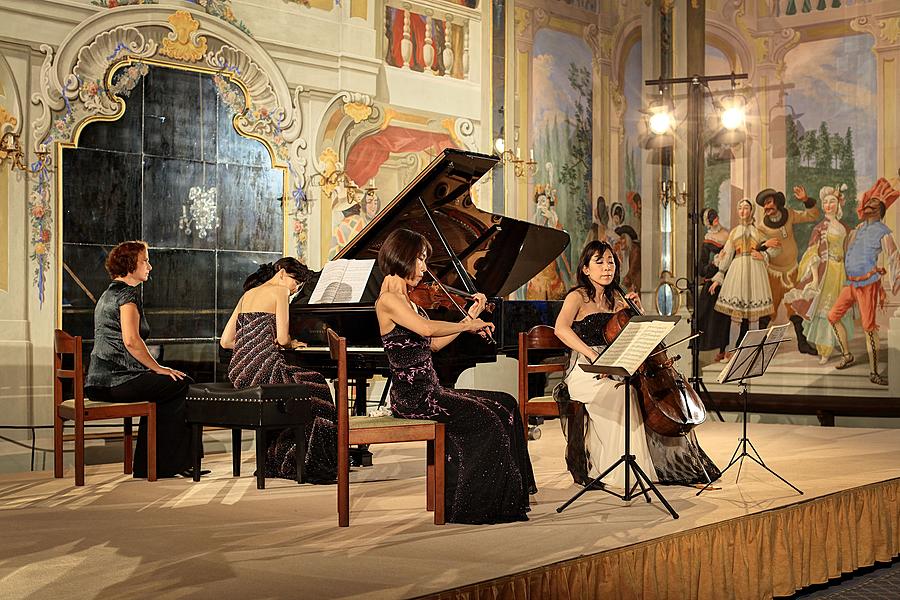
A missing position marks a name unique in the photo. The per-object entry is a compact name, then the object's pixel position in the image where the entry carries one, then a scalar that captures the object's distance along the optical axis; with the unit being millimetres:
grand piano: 5867
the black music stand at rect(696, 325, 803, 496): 5277
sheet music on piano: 6059
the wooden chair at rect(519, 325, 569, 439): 5910
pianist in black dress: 5867
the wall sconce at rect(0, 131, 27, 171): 6523
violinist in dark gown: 4562
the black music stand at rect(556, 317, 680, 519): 4452
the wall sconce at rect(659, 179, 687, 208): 10617
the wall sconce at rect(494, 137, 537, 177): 9406
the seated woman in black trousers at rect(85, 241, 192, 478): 5832
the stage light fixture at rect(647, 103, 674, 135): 10219
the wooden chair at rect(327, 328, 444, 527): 4395
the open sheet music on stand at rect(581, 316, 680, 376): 4414
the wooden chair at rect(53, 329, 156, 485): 5742
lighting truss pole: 10422
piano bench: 5531
